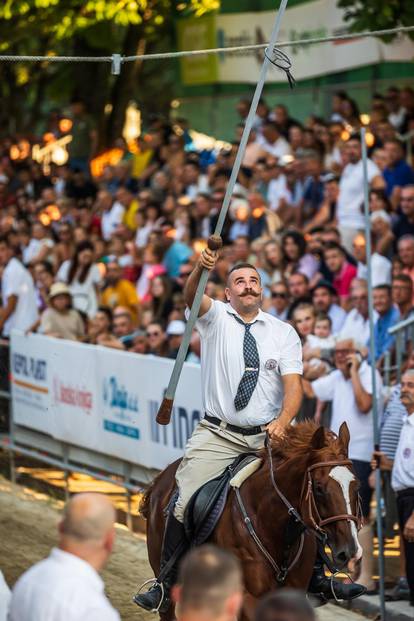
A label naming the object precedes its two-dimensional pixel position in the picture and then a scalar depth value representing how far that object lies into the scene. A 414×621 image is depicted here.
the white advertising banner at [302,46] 21.30
